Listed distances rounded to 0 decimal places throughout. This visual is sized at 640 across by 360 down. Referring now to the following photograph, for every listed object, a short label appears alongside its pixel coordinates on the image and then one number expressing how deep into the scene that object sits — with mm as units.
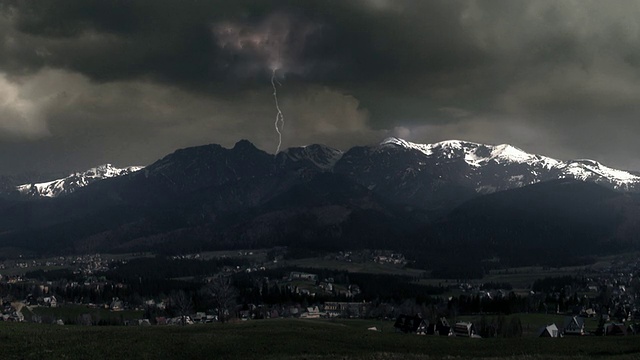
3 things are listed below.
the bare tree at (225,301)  165025
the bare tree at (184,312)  169288
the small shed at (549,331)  115750
